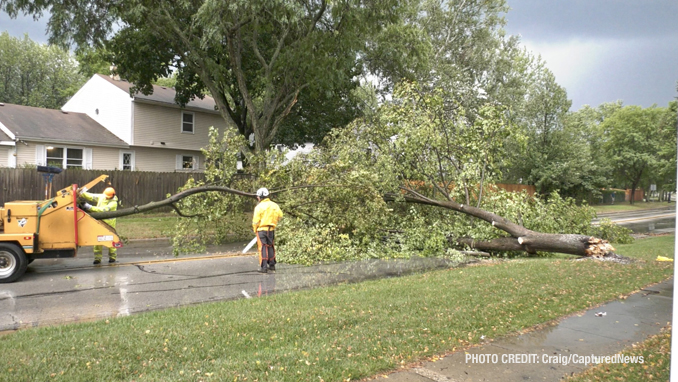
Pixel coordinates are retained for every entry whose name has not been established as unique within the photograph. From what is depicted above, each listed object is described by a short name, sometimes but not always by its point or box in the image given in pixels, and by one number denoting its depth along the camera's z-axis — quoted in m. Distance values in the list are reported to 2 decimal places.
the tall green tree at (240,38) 14.81
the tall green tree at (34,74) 37.34
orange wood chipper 8.03
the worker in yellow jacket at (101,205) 9.30
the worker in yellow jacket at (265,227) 9.36
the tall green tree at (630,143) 33.22
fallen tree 11.07
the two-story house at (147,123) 26.27
